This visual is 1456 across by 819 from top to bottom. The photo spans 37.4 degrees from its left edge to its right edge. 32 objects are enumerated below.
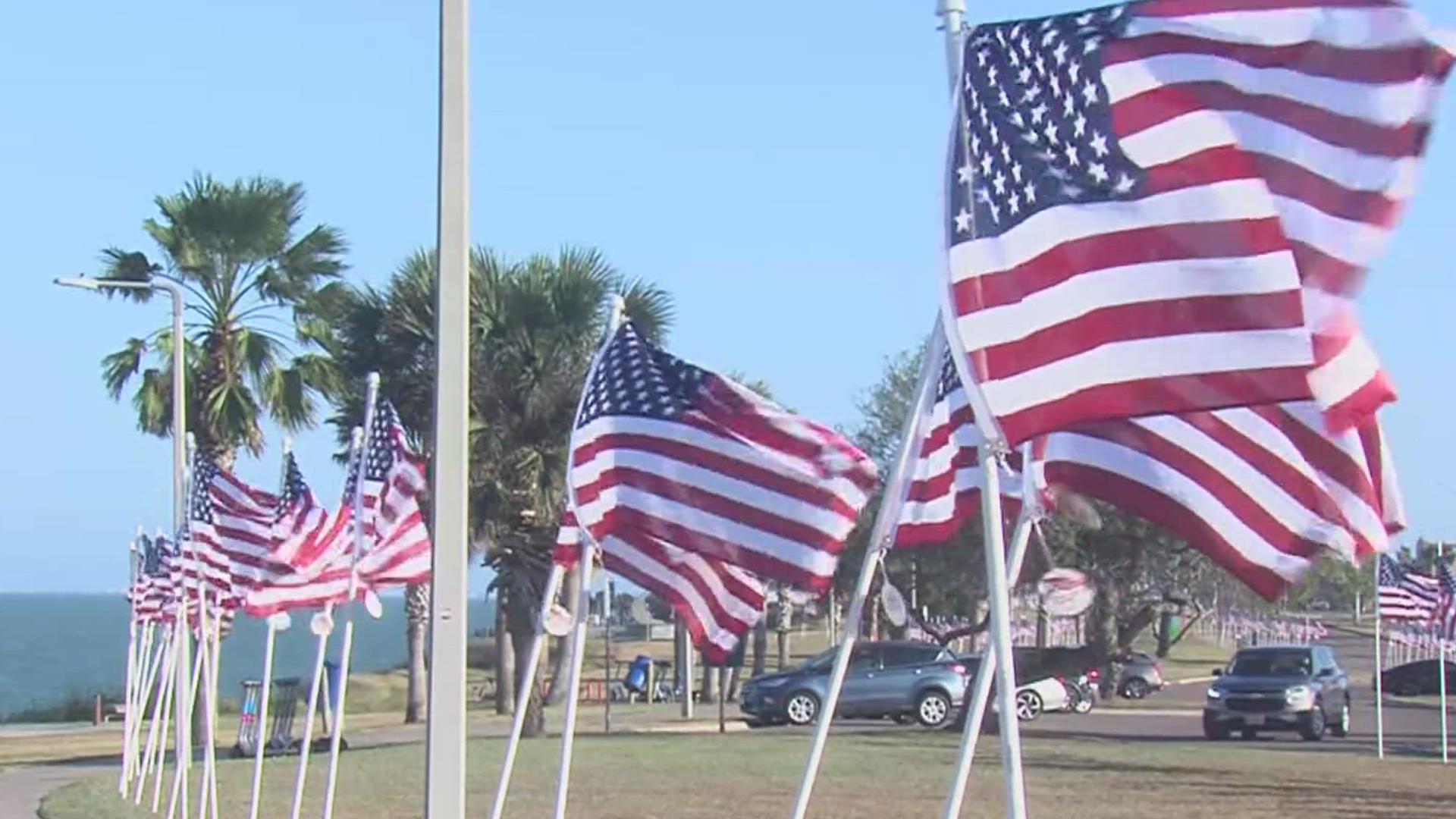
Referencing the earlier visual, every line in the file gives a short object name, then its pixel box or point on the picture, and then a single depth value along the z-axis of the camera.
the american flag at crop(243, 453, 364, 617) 17.16
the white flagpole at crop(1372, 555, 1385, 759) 28.62
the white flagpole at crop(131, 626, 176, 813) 22.97
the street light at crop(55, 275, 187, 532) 23.31
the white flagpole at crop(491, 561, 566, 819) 13.26
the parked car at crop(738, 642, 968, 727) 37.94
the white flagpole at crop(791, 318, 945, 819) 9.87
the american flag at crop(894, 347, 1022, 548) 10.62
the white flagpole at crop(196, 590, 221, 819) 19.22
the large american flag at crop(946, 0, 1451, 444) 7.35
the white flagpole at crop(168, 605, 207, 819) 20.69
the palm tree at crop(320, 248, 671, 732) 31.97
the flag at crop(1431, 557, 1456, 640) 30.73
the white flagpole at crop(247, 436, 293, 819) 18.05
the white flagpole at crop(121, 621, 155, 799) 24.31
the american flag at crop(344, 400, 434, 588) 16.41
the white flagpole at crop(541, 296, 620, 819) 12.71
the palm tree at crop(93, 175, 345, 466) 31.72
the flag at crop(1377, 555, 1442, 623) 29.53
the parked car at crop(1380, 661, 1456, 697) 59.16
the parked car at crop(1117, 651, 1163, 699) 53.06
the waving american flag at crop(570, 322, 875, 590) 11.49
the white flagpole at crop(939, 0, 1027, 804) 8.24
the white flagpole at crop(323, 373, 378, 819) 16.44
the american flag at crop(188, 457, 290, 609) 19.89
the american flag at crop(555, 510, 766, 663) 12.27
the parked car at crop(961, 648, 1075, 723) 40.81
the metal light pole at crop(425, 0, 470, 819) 10.07
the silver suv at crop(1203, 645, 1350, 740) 35.41
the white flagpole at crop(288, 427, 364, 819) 16.45
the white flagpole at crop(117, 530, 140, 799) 23.97
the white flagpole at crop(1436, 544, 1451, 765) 28.96
